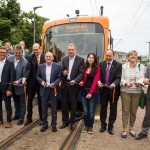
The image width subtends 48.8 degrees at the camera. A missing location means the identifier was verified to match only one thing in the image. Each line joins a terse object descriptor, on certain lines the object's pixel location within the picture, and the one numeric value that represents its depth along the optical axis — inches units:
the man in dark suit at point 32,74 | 166.9
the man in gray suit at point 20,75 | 172.9
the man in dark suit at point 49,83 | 157.1
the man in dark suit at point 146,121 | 145.3
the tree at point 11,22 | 704.1
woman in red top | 151.1
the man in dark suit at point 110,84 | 150.4
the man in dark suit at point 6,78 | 166.5
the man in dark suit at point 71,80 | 158.6
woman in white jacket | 145.7
